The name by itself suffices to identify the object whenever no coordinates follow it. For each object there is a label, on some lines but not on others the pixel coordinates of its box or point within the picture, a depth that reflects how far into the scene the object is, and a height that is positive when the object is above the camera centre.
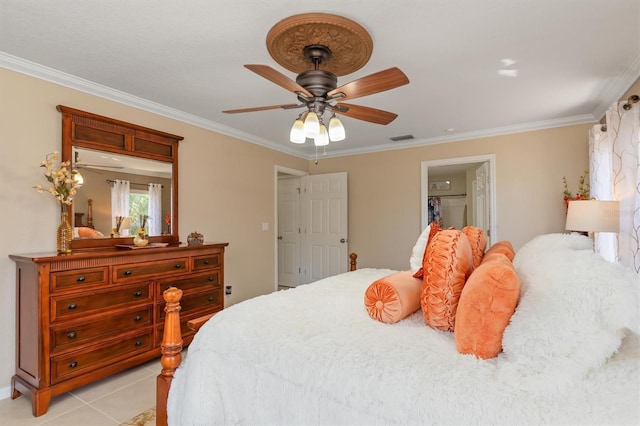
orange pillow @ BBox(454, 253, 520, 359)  1.19 -0.36
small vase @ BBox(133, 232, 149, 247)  2.96 -0.20
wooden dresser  2.20 -0.71
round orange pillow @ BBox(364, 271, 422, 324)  1.58 -0.41
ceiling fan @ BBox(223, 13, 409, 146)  1.82 +0.97
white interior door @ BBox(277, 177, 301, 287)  5.73 -0.29
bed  0.99 -0.53
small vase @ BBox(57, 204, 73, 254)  2.41 -0.13
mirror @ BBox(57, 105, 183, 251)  2.73 +0.38
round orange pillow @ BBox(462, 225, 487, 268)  1.86 -0.17
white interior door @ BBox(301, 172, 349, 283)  5.23 -0.17
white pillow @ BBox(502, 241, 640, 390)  1.02 -0.35
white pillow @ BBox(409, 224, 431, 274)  1.87 -0.22
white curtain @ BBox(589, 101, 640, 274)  2.41 +0.28
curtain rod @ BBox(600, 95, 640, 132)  2.44 +0.83
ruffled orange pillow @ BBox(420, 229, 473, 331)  1.45 -0.30
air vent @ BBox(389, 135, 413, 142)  4.52 +1.07
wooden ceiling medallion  1.84 +1.04
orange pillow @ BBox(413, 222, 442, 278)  1.81 -0.13
